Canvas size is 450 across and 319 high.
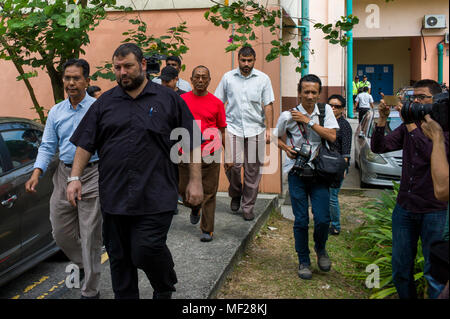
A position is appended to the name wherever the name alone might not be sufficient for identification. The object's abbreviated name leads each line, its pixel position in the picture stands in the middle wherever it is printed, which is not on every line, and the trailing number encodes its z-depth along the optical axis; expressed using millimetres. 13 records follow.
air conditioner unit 24359
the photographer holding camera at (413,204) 3664
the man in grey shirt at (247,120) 6691
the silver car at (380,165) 9383
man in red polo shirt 5812
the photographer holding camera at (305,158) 4996
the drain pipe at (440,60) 24938
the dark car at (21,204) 4422
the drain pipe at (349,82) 21719
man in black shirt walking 3609
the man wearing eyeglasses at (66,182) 4262
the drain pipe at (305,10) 10491
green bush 4848
